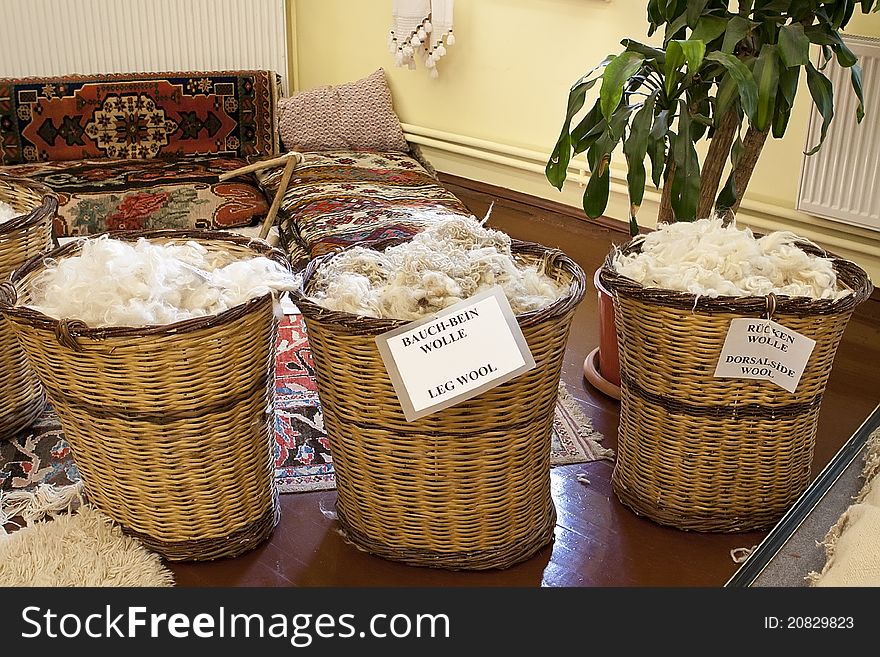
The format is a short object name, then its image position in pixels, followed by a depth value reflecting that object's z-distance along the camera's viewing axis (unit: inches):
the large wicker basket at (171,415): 56.5
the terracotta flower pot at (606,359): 87.4
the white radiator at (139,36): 159.9
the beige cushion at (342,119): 157.6
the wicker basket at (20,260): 73.5
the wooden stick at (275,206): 106.3
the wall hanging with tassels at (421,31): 144.1
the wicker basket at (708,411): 62.1
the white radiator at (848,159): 99.6
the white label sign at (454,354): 54.7
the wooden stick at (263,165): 123.2
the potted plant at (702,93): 75.1
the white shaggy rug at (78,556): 59.9
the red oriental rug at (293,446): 74.9
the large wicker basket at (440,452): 57.6
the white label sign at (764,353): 61.2
